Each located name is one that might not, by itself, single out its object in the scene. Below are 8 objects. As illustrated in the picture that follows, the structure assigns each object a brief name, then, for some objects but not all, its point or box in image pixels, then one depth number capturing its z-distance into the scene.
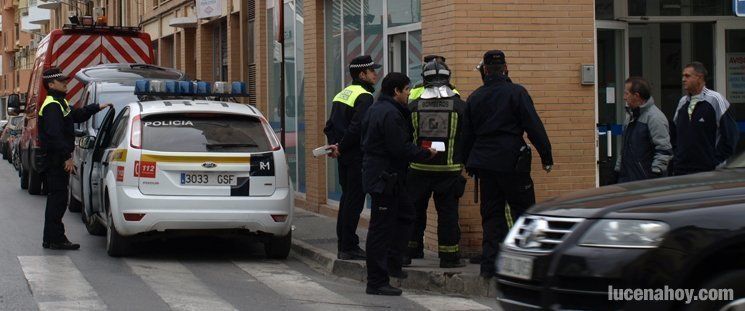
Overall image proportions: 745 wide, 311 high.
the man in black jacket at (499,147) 8.92
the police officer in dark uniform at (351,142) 10.33
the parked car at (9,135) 29.79
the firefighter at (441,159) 9.58
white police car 10.57
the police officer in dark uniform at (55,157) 11.66
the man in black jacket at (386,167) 8.78
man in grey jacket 9.35
